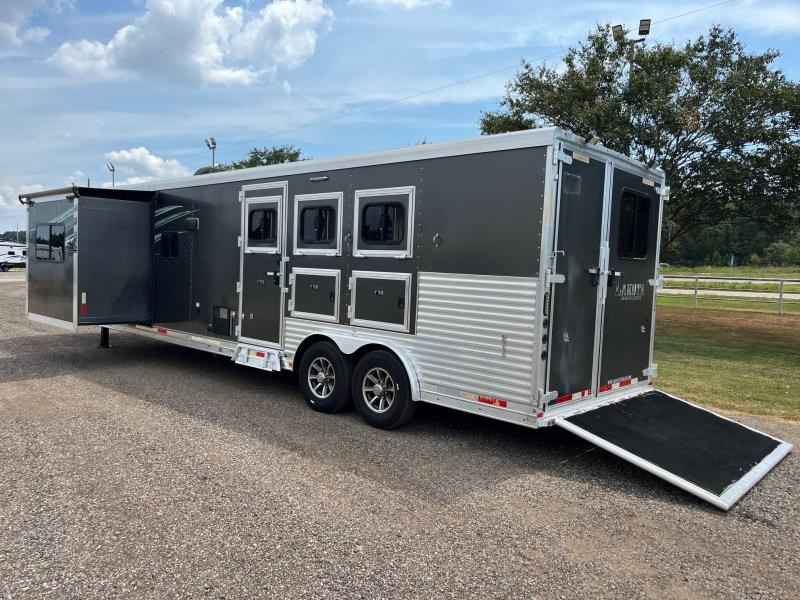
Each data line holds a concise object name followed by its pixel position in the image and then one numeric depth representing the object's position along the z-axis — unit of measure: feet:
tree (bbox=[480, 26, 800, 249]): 38.78
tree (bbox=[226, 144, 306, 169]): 111.24
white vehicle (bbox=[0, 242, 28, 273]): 140.67
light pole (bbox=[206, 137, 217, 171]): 77.35
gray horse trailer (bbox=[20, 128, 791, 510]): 16.74
